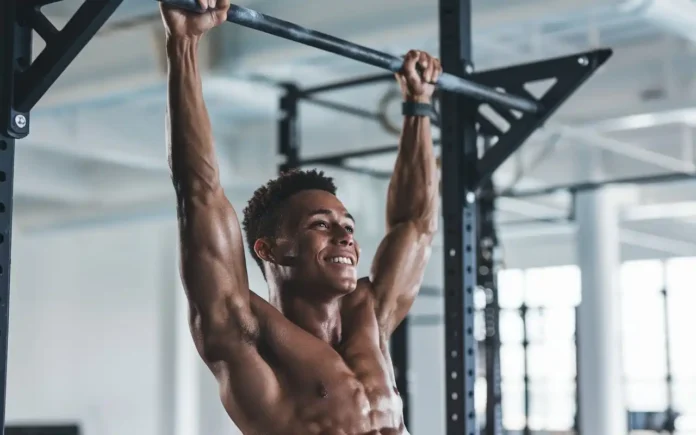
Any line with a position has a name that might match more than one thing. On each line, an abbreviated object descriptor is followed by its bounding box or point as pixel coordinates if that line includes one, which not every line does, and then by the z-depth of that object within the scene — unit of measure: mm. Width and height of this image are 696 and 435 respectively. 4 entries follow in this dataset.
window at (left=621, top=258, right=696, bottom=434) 12977
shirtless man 2434
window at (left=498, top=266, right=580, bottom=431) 13547
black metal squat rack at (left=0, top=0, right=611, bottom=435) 3285
